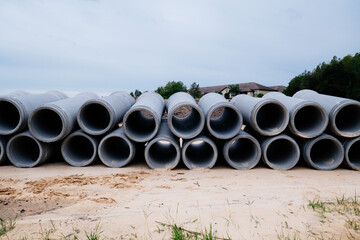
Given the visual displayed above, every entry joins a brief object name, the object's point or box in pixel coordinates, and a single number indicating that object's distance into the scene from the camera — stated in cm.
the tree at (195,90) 4564
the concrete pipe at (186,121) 468
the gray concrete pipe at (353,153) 467
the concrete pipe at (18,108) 468
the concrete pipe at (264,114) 466
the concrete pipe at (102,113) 479
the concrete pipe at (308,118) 461
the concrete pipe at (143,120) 471
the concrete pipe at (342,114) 463
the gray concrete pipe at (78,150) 483
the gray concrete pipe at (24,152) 473
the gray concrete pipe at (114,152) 477
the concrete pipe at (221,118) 473
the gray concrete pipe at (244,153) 472
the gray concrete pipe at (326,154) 468
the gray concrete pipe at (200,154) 472
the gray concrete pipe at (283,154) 469
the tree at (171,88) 4806
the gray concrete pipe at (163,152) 471
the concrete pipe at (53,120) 459
